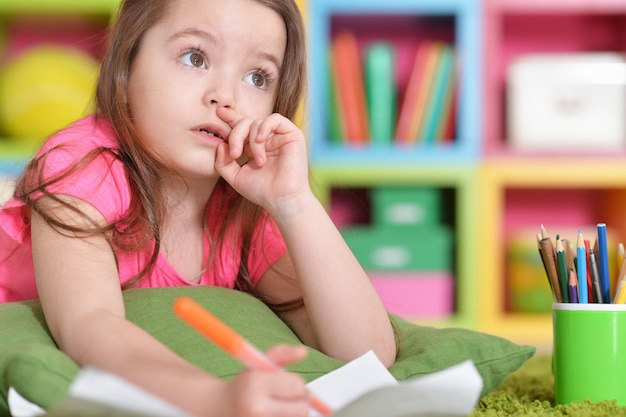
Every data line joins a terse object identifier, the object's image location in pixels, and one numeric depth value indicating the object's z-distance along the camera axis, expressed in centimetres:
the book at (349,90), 227
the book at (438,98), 227
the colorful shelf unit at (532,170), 223
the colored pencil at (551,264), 91
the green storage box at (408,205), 227
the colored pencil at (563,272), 90
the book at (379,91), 225
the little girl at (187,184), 90
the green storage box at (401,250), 223
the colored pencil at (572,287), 88
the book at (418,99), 227
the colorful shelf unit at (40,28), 221
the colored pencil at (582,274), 88
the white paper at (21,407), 70
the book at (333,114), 228
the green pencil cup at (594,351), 87
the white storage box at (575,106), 230
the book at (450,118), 228
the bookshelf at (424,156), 222
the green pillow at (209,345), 70
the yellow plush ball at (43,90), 214
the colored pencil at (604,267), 89
